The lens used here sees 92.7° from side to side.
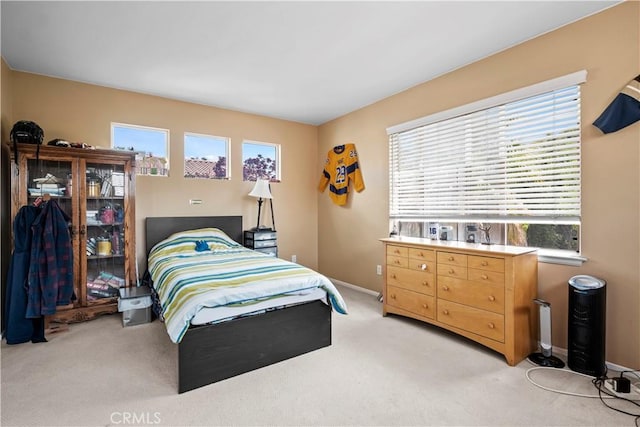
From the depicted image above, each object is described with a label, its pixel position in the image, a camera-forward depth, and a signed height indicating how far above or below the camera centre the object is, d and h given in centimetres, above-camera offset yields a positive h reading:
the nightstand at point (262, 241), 440 -44
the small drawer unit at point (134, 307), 312 -99
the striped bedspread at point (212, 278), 212 -55
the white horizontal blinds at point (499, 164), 248 +45
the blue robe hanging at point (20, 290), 269 -69
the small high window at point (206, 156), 426 +80
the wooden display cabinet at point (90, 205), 305 +8
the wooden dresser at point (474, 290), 237 -71
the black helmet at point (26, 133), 291 +77
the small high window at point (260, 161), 472 +80
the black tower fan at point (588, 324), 212 -82
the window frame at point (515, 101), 240 +100
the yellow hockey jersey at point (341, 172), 453 +60
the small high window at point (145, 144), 382 +87
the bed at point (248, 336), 204 -94
